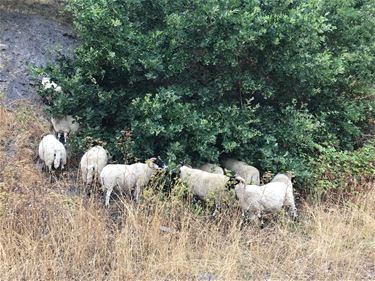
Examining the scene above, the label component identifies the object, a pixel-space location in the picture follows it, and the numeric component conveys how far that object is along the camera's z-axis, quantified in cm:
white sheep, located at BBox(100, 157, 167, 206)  540
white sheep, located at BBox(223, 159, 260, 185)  599
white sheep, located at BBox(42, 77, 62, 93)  684
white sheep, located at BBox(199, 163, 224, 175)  591
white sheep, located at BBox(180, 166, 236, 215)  546
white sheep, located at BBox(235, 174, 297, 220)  542
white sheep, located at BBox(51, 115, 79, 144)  657
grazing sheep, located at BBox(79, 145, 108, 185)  564
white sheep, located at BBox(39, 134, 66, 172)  587
